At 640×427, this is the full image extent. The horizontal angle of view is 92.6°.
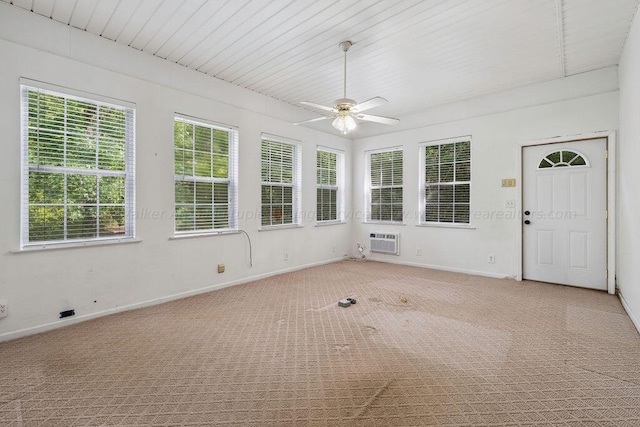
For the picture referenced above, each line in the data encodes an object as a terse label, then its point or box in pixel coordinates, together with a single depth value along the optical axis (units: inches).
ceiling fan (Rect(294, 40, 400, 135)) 126.3
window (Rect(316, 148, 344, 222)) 243.8
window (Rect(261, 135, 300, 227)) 200.4
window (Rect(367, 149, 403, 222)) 242.7
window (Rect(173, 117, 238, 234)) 156.7
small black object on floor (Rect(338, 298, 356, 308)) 141.1
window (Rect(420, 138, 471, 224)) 209.9
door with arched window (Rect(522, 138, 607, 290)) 165.0
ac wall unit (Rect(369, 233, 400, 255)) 240.2
